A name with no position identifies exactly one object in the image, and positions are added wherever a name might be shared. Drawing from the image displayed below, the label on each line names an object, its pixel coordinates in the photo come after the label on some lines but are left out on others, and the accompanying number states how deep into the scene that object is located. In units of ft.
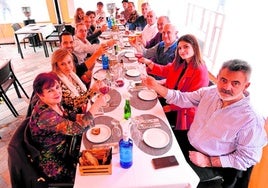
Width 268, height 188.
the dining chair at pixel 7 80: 9.00
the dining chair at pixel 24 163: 3.93
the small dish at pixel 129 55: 9.30
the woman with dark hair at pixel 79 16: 12.55
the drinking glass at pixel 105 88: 5.60
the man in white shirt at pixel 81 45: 9.14
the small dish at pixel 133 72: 7.48
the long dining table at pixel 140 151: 3.53
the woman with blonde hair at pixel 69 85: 5.90
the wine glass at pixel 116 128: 4.56
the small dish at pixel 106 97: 5.85
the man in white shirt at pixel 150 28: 11.41
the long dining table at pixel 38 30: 16.48
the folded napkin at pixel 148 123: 4.76
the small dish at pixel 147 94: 5.94
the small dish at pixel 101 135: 4.35
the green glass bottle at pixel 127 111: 5.03
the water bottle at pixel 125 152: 3.62
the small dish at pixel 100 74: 7.27
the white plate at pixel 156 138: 4.25
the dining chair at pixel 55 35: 17.16
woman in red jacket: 6.07
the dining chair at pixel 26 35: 18.01
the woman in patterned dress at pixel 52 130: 4.09
